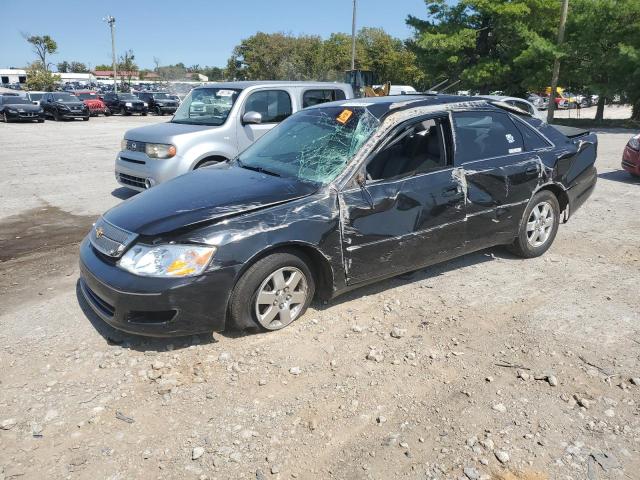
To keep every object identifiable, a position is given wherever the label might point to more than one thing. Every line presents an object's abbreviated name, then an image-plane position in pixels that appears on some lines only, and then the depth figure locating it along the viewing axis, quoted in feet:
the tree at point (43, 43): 230.89
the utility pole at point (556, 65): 69.97
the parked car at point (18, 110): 82.38
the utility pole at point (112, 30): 181.56
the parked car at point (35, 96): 95.96
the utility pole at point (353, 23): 113.50
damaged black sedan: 10.77
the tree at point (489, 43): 78.69
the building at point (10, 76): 334.26
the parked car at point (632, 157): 28.63
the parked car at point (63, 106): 89.71
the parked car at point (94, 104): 106.73
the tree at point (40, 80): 199.00
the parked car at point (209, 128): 23.15
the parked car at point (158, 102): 112.68
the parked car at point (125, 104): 110.22
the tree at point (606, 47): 64.18
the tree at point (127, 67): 268.41
